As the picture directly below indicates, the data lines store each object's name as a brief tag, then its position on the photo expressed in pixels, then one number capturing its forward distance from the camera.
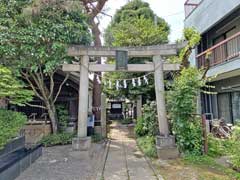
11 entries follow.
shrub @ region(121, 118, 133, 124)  13.67
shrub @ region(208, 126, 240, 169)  4.26
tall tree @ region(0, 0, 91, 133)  6.13
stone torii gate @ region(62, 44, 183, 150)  5.93
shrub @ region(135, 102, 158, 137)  7.28
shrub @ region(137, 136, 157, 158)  5.97
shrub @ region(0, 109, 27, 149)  4.54
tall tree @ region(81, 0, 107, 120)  9.69
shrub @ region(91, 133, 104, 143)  8.29
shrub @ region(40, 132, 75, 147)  7.50
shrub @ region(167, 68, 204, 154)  5.62
